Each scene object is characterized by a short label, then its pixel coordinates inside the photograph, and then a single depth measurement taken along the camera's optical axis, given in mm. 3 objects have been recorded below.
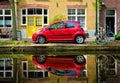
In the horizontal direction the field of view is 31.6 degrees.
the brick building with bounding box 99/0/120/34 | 21317
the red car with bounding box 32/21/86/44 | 16912
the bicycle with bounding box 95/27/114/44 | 16488
